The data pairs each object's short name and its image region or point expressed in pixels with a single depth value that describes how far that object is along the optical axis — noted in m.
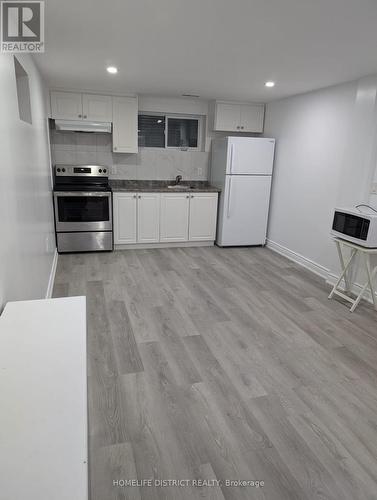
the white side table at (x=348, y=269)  3.31
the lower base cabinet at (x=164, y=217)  5.11
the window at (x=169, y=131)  5.50
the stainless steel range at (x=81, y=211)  4.77
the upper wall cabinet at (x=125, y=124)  5.00
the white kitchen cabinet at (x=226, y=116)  5.31
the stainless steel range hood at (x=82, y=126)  4.70
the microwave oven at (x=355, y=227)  3.21
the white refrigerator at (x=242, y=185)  5.15
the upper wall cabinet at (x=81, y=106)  4.75
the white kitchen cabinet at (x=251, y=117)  5.47
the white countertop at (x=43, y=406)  0.78
